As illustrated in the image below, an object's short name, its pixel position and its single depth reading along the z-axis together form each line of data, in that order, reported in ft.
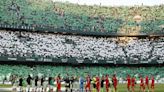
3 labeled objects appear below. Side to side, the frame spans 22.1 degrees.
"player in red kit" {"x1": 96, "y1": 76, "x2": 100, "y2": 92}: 122.72
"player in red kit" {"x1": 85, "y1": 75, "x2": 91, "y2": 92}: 125.37
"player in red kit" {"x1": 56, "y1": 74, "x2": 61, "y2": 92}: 121.73
